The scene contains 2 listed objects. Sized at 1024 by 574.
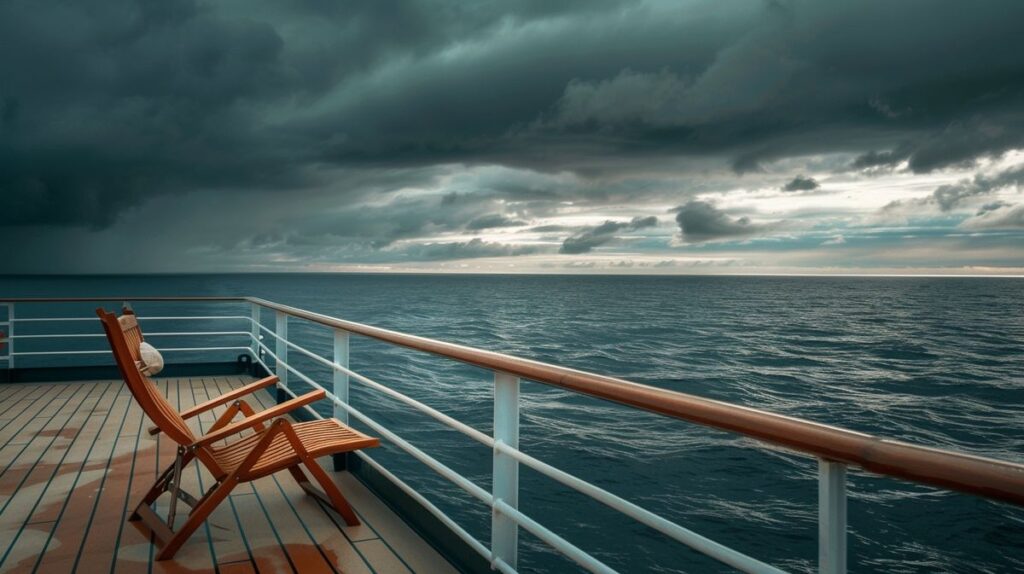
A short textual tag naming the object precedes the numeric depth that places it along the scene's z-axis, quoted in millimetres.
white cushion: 3092
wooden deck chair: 2664
